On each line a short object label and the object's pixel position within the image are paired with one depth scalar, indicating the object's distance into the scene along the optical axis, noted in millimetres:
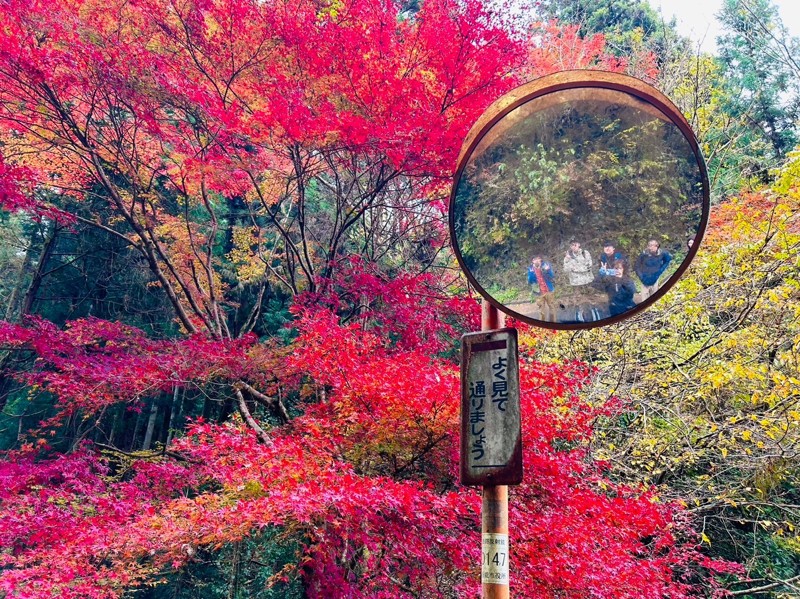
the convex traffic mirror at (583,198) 1880
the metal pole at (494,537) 1803
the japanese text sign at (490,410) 1955
